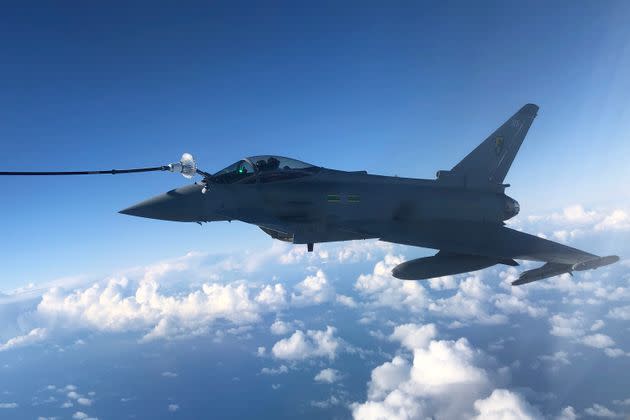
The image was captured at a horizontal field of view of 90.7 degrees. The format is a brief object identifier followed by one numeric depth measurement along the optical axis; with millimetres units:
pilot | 8953
